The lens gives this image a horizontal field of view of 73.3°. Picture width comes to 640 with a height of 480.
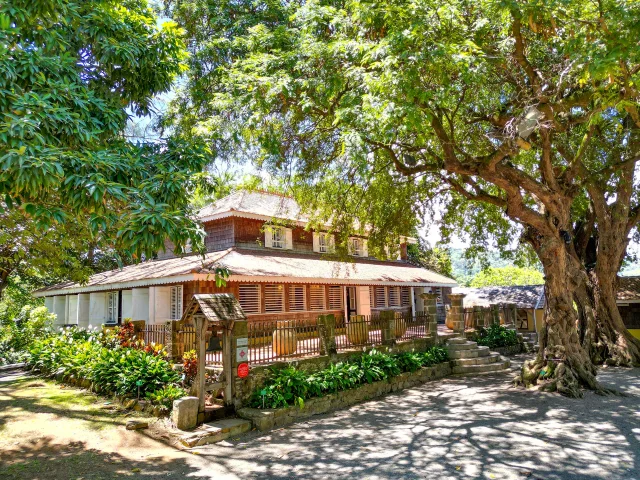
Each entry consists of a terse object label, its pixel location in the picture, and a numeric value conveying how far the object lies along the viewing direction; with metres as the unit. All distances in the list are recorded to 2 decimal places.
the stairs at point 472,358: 16.19
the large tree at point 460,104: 8.69
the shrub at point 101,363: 10.80
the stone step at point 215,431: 8.29
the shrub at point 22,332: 18.12
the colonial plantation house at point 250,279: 17.03
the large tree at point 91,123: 5.29
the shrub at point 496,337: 19.48
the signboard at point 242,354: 9.76
